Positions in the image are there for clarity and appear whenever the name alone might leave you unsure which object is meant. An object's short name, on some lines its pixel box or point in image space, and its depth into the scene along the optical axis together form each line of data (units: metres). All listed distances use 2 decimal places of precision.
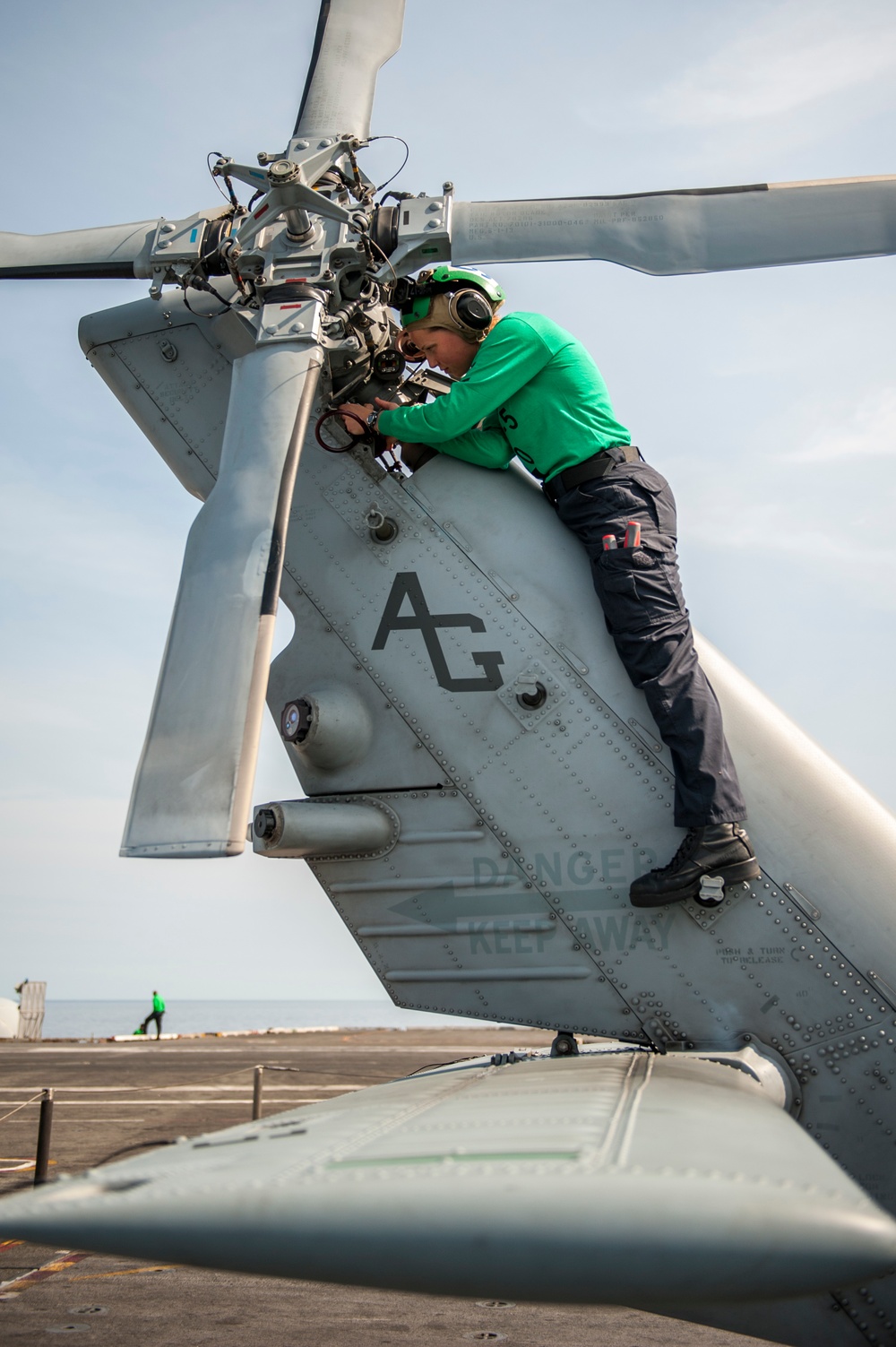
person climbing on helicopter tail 4.09
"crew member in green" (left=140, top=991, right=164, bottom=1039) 29.80
